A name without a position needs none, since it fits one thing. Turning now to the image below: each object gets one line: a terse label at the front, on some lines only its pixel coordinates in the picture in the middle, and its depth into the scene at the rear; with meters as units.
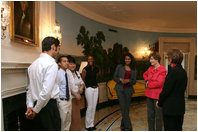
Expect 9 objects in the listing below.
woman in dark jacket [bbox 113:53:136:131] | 3.47
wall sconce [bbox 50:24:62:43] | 3.77
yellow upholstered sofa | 6.01
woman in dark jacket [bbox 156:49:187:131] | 2.05
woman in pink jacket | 2.90
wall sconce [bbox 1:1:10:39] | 1.97
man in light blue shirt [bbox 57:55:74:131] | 2.69
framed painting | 2.52
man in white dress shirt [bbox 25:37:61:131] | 1.94
